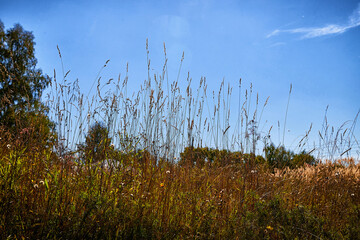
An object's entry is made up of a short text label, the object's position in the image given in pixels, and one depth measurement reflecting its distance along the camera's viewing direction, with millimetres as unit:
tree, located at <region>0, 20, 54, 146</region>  15334
